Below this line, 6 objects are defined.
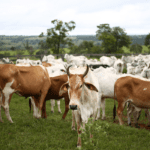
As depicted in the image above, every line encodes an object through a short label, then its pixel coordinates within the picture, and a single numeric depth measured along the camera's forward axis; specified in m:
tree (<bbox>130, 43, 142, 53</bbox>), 74.47
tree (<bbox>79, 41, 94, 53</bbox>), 77.38
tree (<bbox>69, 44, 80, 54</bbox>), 69.60
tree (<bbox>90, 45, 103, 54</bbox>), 62.60
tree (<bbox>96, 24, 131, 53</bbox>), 57.62
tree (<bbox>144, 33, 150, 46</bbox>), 73.26
